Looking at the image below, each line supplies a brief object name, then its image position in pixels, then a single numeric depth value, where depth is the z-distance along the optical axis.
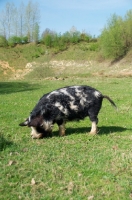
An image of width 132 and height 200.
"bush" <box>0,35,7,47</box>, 81.12
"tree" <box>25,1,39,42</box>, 81.81
